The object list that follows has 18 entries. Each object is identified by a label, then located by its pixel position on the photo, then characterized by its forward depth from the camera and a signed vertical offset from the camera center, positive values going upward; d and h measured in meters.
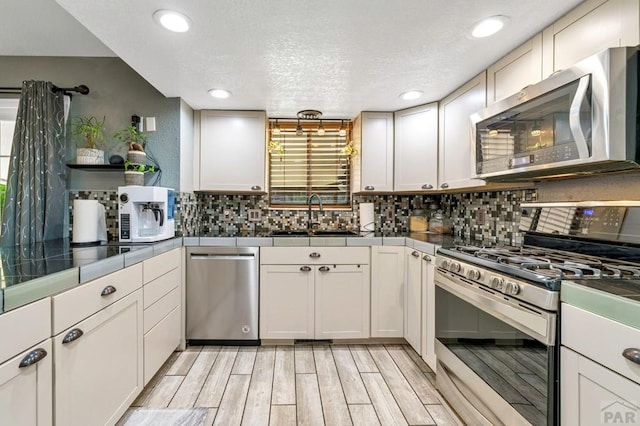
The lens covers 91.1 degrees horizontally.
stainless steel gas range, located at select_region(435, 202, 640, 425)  1.16 -0.39
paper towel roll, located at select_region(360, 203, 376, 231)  3.14 -0.05
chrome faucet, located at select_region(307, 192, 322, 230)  3.22 +0.09
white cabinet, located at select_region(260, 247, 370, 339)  2.60 -0.68
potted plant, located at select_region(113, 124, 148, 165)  2.38 +0.56
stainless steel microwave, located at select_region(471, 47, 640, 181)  1.17 +0.39
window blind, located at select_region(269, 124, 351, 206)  3.38 +0.49
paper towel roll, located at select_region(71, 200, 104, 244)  2.03 -0.07
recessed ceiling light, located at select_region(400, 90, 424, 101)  2.47 +0.94
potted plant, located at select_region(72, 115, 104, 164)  2.41 +0.57
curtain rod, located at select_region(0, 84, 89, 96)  2.44 +0.95
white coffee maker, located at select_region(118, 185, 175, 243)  2.16 -0.02
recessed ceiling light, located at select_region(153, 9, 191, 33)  1.49 +0.94
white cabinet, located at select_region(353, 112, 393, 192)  2.96 +0.57
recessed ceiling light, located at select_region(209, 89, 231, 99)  2.47 +0.94
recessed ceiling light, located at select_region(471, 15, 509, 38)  1.53 +0.94
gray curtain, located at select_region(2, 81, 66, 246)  2.21 +0.28
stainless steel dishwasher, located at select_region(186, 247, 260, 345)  2.57 -0.66
